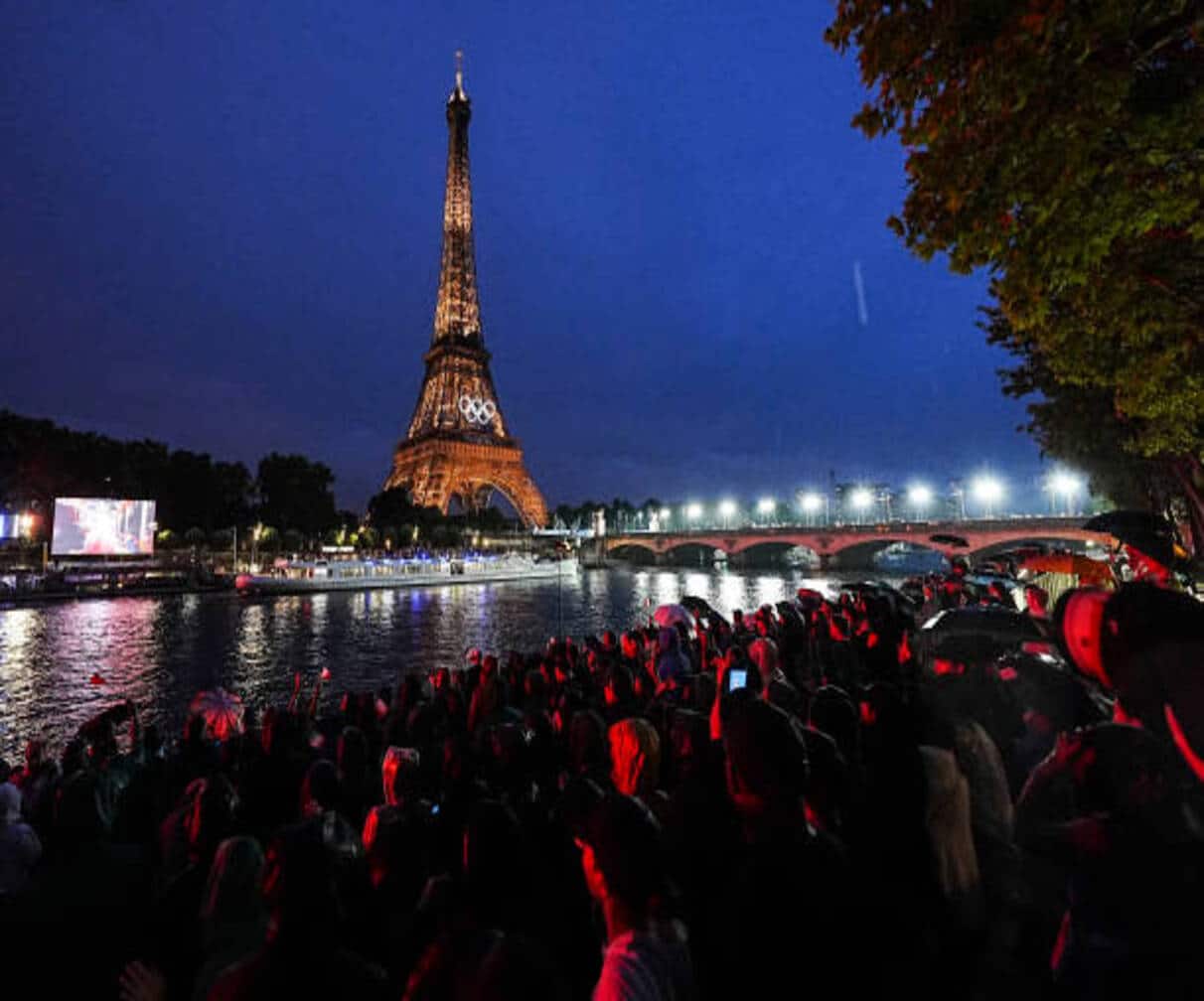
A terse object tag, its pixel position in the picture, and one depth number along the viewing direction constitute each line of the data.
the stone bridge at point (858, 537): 63.04
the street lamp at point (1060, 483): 56.03
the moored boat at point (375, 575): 49.62
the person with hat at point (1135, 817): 2.12
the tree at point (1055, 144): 4.50
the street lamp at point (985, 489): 70.72
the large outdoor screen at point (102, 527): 50.88
